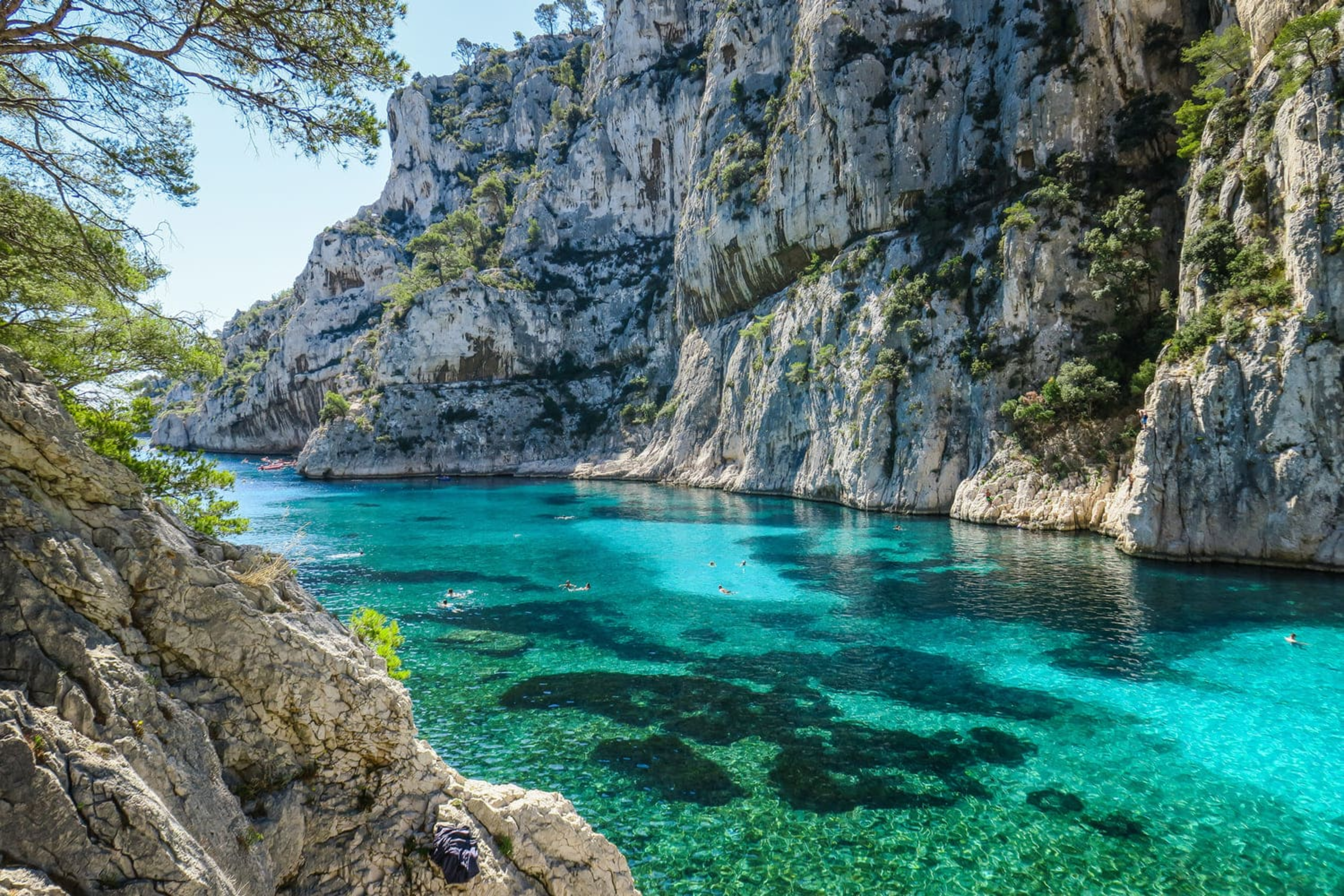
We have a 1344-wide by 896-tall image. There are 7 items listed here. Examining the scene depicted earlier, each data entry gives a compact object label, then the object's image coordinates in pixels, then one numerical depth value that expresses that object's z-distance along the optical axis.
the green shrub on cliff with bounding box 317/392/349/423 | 73.62
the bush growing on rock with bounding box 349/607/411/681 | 9.02
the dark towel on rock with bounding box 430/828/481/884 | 6.02
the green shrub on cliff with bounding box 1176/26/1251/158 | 28.09
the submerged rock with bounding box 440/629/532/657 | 18.61
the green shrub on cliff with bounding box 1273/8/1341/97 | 23.42
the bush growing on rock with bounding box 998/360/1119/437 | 31.94
